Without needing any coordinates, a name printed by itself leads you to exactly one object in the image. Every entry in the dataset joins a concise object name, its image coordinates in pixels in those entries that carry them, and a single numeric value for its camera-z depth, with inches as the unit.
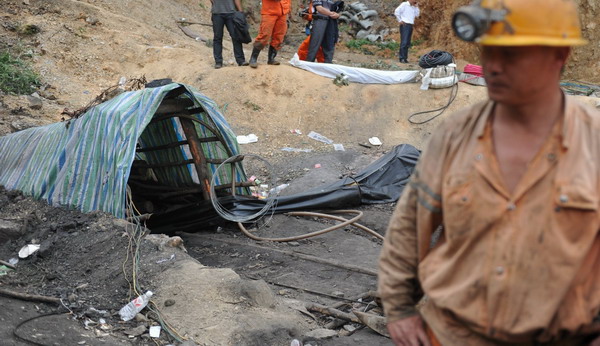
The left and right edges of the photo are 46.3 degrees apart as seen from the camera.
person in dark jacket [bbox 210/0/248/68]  460.1
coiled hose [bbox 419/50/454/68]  469.4
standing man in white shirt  641.6
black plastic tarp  299.3
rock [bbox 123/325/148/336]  183.6
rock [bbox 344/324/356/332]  191.9
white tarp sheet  486.6
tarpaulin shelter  259.0
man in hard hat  66.7
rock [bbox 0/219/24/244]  253.3
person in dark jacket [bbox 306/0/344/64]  489.1
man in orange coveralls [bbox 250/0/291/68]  452.4
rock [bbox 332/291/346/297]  227.6
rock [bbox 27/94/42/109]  428.8
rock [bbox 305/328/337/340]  183.9
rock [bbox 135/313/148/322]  191.4
